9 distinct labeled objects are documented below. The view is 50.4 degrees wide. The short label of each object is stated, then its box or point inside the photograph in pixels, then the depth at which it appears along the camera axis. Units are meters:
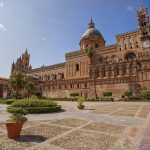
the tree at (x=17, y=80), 49.59
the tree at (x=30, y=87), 59.37
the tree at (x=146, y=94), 39.86
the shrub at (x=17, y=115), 8.45
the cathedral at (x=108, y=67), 49.81
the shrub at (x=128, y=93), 45.61
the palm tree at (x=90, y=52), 59.44
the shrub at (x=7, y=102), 36.31
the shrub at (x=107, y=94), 50.56
